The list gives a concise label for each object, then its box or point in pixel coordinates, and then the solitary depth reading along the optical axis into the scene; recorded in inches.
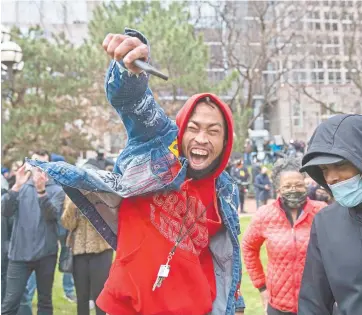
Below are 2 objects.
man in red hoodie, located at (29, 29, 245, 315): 75.4
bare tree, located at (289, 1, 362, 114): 871.7
